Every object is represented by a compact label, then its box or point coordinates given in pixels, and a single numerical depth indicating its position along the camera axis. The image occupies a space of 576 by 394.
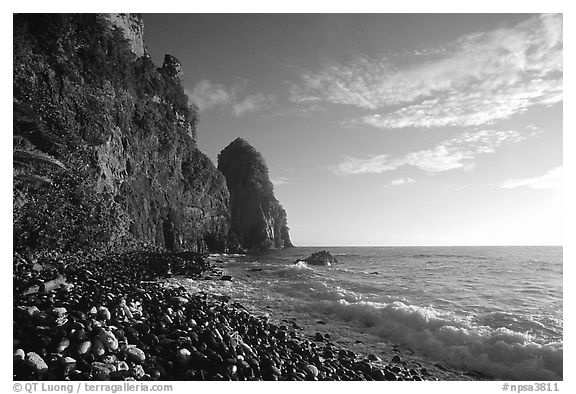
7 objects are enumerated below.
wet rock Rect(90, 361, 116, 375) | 4.18
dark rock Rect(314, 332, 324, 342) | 6.88
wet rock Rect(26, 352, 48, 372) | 4.14
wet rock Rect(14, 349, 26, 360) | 4.33
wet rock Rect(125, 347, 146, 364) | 4.46
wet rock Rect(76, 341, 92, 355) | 4.23
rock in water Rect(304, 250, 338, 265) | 24.52
